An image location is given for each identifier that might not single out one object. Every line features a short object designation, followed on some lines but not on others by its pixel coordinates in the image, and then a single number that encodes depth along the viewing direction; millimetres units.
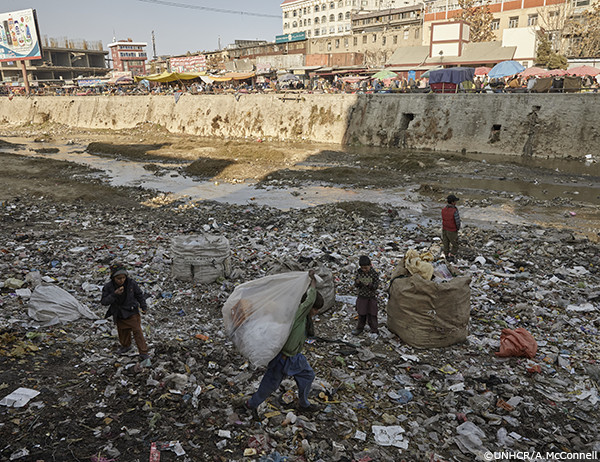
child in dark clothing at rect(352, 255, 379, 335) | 5086
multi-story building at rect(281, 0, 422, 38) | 61206
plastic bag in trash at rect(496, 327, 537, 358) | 4656
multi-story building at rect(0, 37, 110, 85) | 61750
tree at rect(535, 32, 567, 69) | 28406
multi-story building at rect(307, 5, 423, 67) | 46094
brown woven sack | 4793
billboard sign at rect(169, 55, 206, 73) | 55312
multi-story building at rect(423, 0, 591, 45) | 34312
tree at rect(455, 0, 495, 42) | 39156
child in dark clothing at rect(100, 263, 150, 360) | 4316
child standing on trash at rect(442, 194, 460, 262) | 7516
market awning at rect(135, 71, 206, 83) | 35931
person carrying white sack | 3473
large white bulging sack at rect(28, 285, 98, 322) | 5277
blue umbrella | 23547
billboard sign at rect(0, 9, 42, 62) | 44688
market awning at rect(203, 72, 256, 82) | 36594
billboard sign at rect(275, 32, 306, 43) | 54369
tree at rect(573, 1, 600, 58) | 31906
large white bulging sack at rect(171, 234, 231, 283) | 6590
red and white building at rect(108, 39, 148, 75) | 80875
